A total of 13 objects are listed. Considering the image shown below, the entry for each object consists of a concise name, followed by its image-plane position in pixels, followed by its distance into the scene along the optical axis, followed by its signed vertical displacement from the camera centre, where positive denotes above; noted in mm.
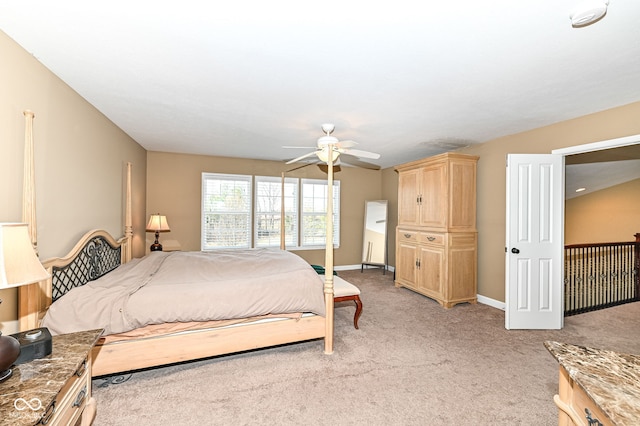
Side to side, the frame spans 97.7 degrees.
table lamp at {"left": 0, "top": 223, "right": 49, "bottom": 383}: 1128 -236
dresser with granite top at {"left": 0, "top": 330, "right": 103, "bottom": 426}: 986 -695
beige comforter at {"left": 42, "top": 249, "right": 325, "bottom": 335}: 2064 -683
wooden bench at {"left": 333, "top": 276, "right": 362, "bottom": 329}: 3133 -901
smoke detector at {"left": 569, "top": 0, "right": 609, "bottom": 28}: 1424 +1084
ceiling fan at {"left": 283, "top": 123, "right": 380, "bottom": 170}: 2907 +720
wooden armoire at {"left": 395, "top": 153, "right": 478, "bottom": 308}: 4129 -214
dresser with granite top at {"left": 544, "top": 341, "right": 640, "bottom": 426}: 825 -557
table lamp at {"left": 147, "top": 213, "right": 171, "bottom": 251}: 4602 -205
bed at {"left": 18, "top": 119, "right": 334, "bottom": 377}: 2000 -1010
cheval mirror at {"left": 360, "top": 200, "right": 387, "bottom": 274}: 6238 -470
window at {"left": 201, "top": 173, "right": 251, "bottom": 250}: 5445 +43
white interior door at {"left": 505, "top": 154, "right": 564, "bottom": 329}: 3393 -307
